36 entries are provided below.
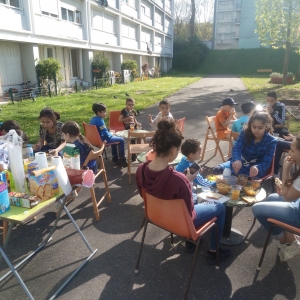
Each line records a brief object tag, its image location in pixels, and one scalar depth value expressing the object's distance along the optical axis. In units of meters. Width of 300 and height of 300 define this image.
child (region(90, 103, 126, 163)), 5.14
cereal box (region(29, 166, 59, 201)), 2.34
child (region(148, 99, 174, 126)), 5.39
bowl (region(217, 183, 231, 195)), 2.91
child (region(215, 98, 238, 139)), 5.64
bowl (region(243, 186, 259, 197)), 2.85
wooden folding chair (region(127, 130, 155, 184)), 4.76
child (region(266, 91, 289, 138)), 5.64
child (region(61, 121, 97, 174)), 3.83
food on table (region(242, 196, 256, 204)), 2.71
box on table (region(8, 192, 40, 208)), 2.23
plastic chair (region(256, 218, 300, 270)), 2.38
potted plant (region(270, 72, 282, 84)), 21.72
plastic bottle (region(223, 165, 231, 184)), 3.09
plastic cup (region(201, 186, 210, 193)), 2.96
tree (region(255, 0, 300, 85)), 18.95
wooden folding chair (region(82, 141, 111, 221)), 3.53
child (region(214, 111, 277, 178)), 3.51
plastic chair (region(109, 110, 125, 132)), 6.59
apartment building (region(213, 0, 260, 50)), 55.00
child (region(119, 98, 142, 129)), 6.12
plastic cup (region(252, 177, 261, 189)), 3.00
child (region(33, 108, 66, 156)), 4.21
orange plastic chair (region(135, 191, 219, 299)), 2.29
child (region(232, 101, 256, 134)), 5.00
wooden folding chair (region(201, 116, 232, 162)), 5.66
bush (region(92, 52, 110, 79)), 20.94
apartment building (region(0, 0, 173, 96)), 14.24
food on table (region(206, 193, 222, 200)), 2.82
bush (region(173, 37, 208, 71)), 42.19
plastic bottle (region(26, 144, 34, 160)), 3.41
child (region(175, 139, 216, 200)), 3.11
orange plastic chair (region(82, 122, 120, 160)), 4.94
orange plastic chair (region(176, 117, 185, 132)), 5.13
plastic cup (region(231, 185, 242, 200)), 2.79
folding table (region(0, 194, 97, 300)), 2.09
